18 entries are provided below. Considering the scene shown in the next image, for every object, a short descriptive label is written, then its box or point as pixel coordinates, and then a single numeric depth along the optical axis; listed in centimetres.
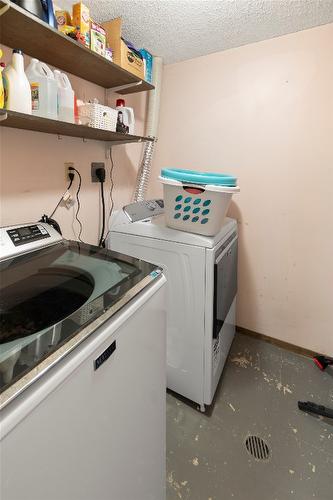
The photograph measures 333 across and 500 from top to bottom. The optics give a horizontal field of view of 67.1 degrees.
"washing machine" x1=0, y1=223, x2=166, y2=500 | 47
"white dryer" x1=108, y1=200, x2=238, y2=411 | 140
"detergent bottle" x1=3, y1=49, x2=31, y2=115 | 102
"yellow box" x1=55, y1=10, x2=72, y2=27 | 128
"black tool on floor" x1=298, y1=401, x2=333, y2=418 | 152
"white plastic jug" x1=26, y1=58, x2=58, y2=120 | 114
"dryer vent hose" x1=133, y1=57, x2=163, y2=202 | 206
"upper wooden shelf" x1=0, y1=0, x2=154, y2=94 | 100
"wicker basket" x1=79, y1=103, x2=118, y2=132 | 138
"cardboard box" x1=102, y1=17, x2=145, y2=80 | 149
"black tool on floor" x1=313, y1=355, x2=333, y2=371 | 190
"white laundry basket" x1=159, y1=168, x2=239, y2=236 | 129
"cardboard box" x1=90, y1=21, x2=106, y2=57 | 131
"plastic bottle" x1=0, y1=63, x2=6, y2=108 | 97
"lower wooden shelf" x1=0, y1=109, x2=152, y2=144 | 101
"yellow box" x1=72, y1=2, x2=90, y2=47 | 125
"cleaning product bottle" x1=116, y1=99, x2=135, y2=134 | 163
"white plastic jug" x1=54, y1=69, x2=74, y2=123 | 126
